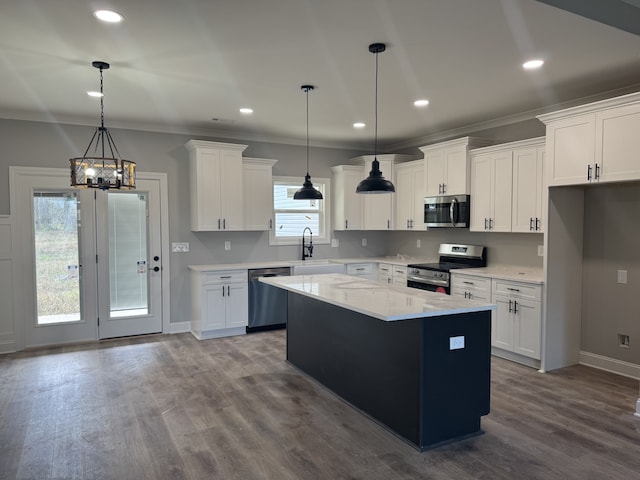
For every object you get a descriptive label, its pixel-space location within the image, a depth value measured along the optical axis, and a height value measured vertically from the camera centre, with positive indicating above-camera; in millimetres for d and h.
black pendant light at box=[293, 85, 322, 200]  4695 +363
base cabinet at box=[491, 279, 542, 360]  4434 -937
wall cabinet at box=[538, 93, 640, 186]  3701 +760
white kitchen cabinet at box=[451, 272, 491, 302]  4918 -674
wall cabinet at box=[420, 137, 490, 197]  5496 +790
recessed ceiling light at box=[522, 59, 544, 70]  3564 +1337
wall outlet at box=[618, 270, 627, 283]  4319 -472
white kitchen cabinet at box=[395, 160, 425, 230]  6391 +478
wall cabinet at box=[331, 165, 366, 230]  6984 +460
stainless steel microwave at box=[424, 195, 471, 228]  5562 +214
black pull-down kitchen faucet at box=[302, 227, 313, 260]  6931 -357
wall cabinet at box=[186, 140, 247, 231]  5816 +561
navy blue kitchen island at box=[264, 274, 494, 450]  2914 -947
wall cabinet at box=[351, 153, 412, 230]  6789 +378
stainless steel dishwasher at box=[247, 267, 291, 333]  6004 -1033
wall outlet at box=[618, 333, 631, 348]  4320 -1104
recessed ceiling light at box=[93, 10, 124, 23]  2715 +1315
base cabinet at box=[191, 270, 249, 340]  5691 -990
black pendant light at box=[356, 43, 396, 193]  3744 +368
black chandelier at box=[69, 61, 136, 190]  3320 +404
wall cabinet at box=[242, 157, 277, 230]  6277 +505
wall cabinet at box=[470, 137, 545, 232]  4738 +464
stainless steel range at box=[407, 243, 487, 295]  5459 -495
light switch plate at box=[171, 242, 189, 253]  6020 -269
